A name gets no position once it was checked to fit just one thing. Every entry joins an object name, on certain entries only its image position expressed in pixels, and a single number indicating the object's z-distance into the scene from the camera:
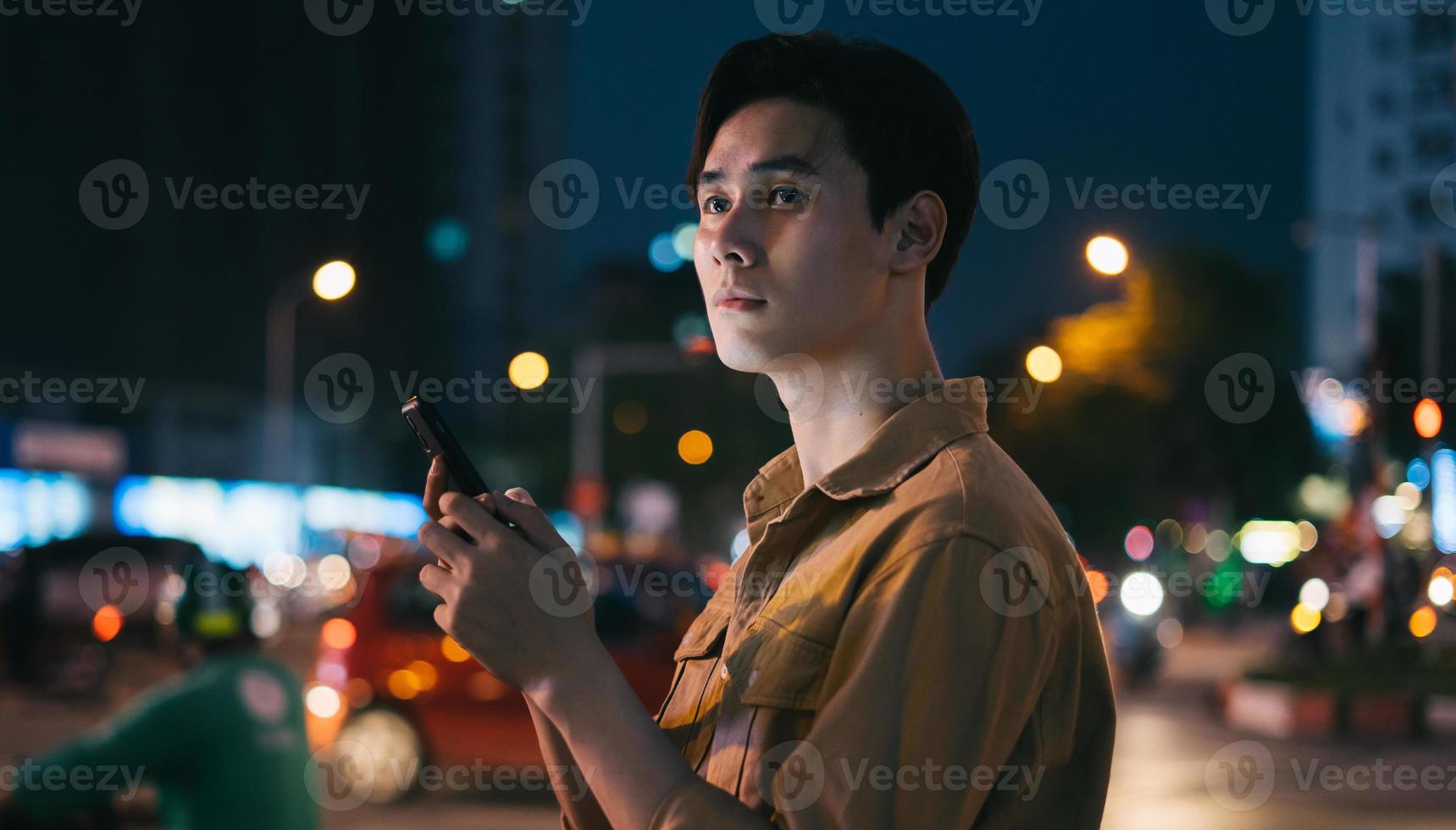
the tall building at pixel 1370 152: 76.38
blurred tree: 28.48
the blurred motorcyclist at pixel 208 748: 3.95
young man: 1.54
